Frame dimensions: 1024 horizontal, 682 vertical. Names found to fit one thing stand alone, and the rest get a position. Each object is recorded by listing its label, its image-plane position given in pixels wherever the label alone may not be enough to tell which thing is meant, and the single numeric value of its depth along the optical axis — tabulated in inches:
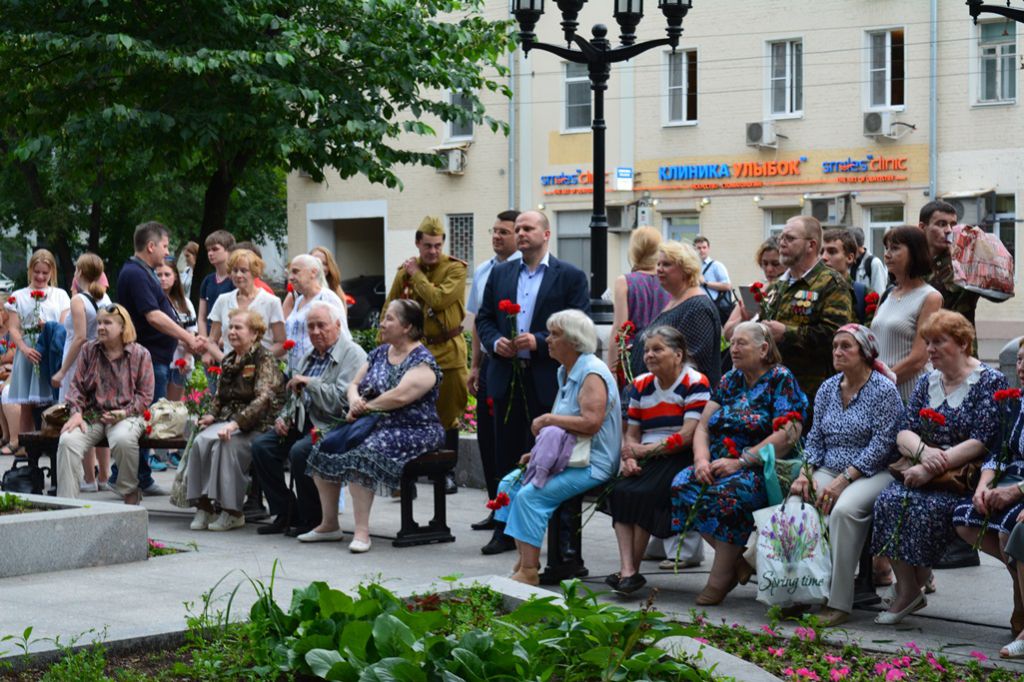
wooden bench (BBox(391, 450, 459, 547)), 406.6
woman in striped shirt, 338.0
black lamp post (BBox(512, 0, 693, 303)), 573.0
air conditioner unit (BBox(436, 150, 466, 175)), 1536.7
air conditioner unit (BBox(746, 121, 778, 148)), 1346.0
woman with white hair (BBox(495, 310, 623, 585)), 349.1
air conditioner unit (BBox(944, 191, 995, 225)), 1245.7
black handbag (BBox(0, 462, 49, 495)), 481.1
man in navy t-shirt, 502.6
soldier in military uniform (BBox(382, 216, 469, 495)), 458.6
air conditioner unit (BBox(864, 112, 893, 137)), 1282.0
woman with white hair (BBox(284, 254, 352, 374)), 466.0
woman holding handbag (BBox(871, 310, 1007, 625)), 300.5
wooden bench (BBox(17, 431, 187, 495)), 478.0
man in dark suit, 403.9
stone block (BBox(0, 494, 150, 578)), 353.1
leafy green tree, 757.3
